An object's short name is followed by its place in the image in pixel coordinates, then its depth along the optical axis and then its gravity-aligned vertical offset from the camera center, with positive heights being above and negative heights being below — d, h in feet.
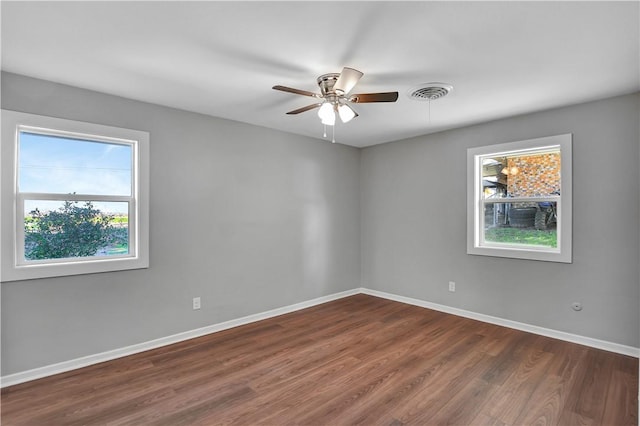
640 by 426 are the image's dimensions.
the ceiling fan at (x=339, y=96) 7.37 +2.98
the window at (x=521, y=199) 11.00 +0.52
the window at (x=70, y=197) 8.28 +0.46
